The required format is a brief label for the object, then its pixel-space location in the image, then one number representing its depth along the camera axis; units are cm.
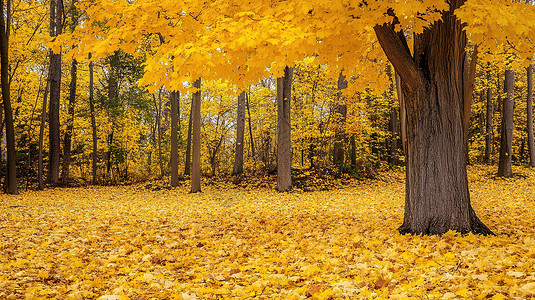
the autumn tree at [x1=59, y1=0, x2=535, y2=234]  437
